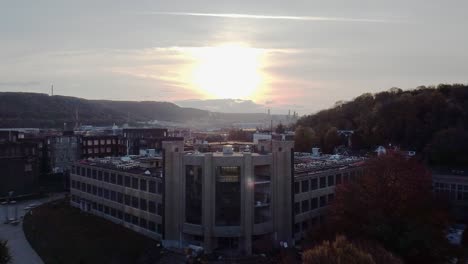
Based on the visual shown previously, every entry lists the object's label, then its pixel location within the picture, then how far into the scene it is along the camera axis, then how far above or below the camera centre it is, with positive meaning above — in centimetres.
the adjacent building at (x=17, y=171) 5497 -619
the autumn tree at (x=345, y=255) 1884 -585
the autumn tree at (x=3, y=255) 2516 -769
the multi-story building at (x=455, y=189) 4181 -645
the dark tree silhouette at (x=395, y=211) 2503 -587
